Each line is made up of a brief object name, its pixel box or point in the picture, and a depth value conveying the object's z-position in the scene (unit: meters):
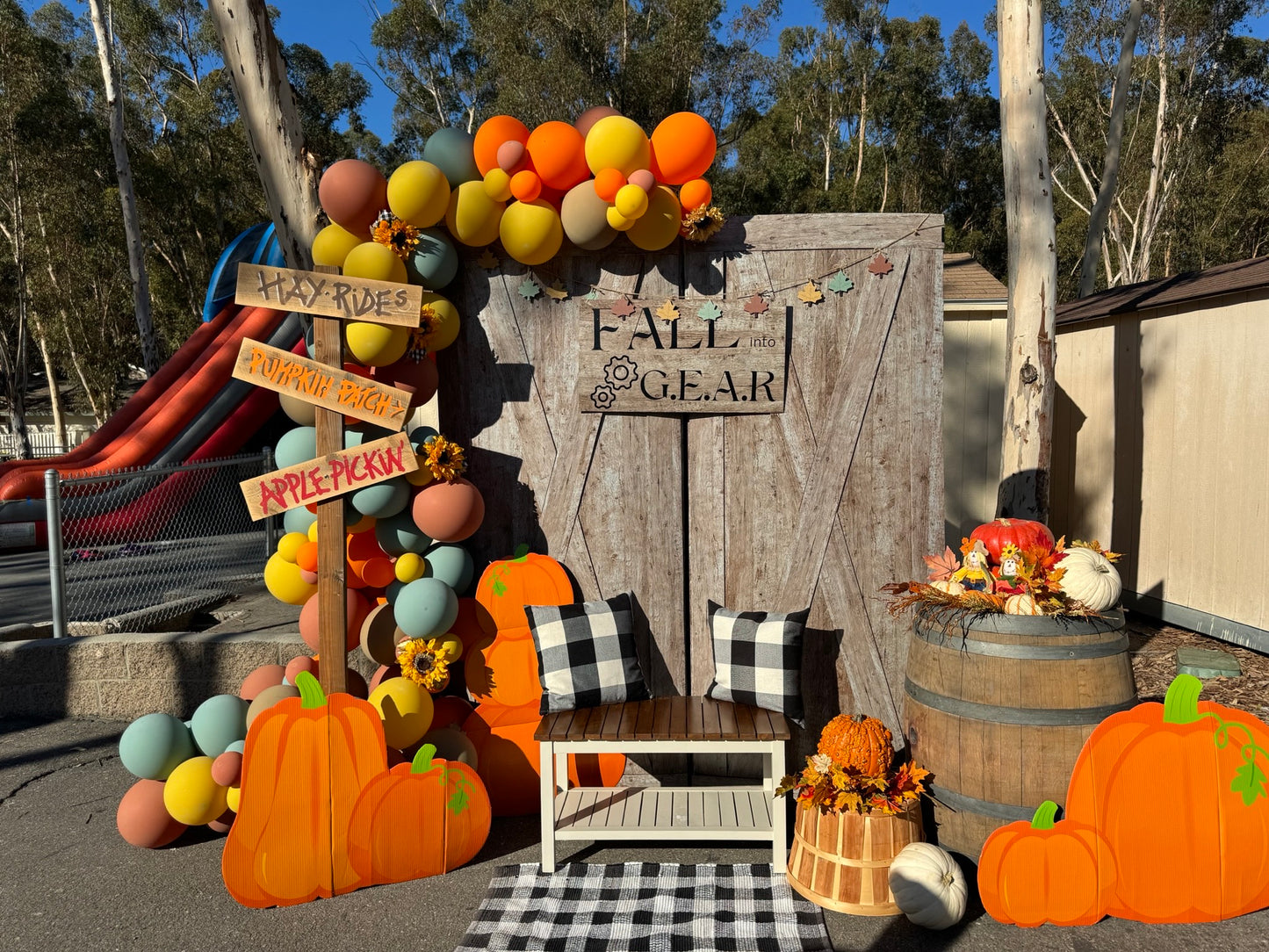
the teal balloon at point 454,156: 3.41
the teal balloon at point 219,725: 3.20
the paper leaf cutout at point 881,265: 3.55
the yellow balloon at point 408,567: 3.44
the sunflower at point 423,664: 3.31
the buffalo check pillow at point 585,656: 3.33
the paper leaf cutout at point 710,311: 3.57
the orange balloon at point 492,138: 3.40
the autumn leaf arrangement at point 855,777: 2.76
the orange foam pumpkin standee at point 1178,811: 2.63
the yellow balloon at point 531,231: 3.39
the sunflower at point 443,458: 3.32
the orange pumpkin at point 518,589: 3.57
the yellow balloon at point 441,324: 3.39
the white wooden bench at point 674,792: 2.99
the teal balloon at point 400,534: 3.45
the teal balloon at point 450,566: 3.48
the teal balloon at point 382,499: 3.27
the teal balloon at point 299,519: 3.51
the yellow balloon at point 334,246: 3.35
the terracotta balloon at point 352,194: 3.25
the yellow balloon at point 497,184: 3.38
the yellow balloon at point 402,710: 3.13
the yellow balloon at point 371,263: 3.20
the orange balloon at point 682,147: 3.33
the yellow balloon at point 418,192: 3.24
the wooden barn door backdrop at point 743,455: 3.58
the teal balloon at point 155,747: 3.14
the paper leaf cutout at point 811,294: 3.57
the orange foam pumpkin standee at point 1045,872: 2.62
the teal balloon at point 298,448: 3.26
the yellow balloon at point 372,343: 3.13
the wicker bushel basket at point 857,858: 2.73
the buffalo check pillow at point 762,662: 3.29
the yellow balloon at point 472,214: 3.37
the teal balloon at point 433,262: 3.39
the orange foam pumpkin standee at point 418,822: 2.91
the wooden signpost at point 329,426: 3.04
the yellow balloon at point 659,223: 3.37
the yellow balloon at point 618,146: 3.28
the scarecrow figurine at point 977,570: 2.94
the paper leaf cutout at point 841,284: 3.57
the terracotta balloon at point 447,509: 3.31
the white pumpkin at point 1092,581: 2.84
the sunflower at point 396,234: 3.30
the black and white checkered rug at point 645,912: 2.59
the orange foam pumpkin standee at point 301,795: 2.80
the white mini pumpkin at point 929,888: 2.59
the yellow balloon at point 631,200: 3.22
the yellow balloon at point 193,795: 3.09
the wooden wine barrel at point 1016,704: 2.71
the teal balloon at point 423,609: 3.26
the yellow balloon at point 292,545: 3.40
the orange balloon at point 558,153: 3.36
